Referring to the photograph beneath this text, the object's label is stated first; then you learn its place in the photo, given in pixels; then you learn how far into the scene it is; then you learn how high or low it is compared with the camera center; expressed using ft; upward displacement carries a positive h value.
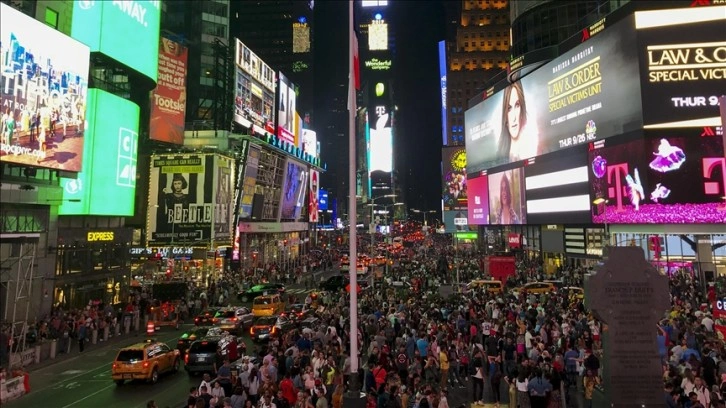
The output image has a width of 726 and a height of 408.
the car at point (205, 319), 90.22 -15.27
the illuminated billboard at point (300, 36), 553.23 +233.18
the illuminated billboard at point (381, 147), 504.84 +95.44
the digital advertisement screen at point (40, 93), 69.67 +22.65
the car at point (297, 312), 82.38 -13.40
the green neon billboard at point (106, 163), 100.58 +16.64
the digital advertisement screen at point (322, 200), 435.94 +34.22
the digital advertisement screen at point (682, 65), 112.88 +41.42
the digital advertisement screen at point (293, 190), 233.31 +24.10
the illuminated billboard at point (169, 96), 140.56 +41.78
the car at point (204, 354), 58.65 -14.18
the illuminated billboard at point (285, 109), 234.17 +64.75
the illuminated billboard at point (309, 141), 313.26 +62.86
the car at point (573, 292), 90.26 -10.41
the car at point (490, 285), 109.91 -10.83
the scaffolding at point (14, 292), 75.50 -9.79
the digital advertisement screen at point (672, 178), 112.37 +14.61
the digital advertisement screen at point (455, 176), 313.12 +40.88
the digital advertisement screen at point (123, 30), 98.73 +45.24
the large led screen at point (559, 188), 144.05 +16.40
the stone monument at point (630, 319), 37.45 -6.31
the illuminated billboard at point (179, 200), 155.63 +12.08
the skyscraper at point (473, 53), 446.19 +172.70
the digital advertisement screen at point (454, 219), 312.91 +12.42
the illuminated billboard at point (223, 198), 159.84 +13.51
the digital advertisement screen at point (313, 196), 292.98 +25.66
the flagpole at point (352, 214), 33.50 +1.90
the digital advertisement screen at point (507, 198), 183.52 +16.55
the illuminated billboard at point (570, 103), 123.24 +42.71
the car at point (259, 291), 125.32 -13.68
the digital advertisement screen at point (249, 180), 178.40 +21.72
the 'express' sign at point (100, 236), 104.32 +0.22
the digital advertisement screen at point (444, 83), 467.93 +151.78
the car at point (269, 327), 73.97 -14.15
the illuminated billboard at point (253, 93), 183.73 +59.64
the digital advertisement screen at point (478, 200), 220.64 +18.08
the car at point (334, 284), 133.80 -12.78
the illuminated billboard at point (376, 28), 635.66 +278.25
